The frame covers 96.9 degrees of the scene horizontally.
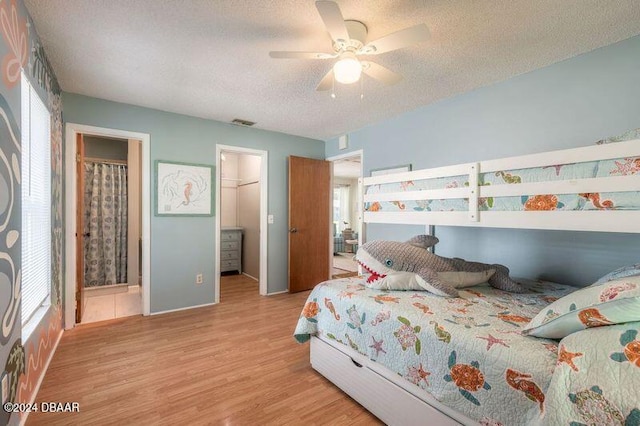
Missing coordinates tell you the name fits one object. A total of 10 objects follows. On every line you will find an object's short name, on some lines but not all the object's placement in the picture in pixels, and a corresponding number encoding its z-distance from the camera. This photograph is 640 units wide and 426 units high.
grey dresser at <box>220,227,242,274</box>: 5.17
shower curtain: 4.04
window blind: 1.71
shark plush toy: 1.89
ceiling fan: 1.47
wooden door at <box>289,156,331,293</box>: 4.16
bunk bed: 0.90
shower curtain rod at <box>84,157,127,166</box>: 4.04
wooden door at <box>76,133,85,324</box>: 2.93
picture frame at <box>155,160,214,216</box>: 3.30
